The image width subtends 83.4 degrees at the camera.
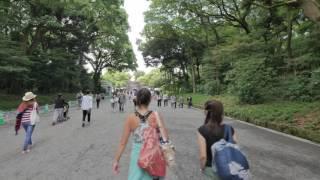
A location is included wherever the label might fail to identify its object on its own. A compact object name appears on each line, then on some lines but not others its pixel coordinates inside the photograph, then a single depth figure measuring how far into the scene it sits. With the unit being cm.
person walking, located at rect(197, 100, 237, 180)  174
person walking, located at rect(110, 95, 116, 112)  1444
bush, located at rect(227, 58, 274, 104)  1206
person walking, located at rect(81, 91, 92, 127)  771
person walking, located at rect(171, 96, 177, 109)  1776
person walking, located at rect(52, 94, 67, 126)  854
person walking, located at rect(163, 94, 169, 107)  2013
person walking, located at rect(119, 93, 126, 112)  1321
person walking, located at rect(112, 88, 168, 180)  179
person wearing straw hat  466
